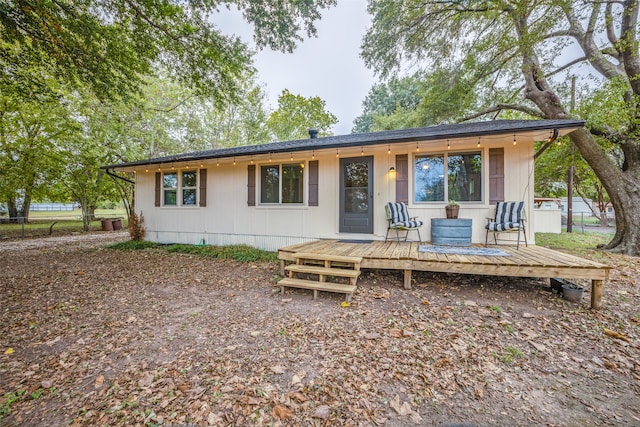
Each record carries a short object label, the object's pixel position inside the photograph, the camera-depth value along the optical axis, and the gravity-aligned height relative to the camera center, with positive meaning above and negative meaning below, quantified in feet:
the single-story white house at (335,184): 16.61 +2.36
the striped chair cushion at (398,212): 17.48 +0.03
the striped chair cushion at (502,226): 14.51 -0.81
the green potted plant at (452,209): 16.78 +0.23
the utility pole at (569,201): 31.73 +1.51
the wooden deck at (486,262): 10.46 -2.38
